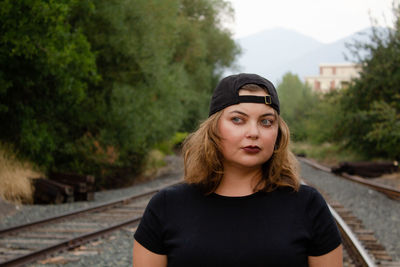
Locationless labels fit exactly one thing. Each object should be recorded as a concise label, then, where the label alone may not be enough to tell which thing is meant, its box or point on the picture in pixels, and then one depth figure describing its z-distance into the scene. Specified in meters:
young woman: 1.72
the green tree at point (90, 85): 10.55
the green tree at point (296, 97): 67.47
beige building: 108.94
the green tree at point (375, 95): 19.89
